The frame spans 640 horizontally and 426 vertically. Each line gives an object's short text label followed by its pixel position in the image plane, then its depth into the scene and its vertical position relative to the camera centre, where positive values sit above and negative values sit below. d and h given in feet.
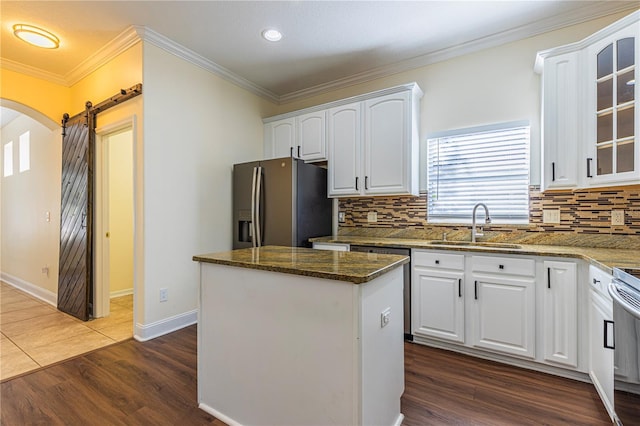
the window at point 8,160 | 16.29 +2.81
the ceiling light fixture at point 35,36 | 8.43 +5.11
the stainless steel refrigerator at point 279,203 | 10.02 +0.27
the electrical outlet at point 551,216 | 8.31 -0.13
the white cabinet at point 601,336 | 5.21 -2.43
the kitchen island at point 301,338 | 4.10 -2.00
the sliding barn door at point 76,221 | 10.44 -0.40
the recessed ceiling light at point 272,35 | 8.86 +5.33
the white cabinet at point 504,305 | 7.07 -2.31
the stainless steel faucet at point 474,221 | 8.72 -0.29
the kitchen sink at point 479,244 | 8.21 -0.97
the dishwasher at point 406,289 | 8.66 -2.27
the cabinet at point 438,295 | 7.91 -2.30
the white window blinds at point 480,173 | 8.93 +1.21
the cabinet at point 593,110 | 6.37 +2.39
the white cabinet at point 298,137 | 11.40 +2.99
